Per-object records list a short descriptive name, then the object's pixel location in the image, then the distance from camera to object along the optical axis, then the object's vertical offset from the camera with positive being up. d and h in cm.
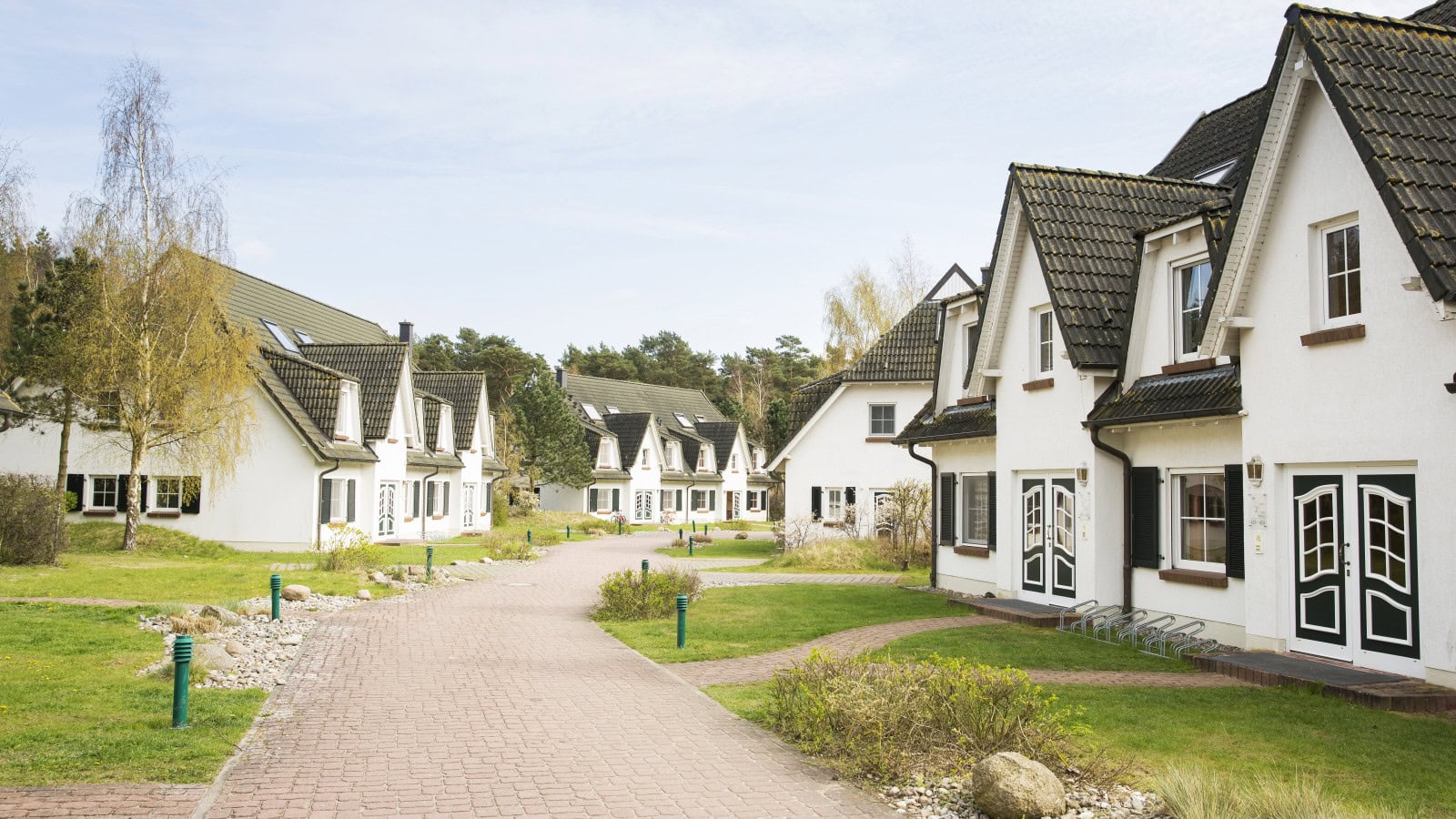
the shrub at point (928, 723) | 792 -187
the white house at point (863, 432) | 3275 +153
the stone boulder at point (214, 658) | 1182 -205
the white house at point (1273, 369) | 1038 +139
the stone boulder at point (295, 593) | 1897 -209
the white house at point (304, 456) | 3034 +58
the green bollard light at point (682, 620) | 1410 -187
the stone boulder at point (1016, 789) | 670 -196
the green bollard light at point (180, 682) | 905 -176
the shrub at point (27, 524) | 2169 -105
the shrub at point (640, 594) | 1780 -196
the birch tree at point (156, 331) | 2634 +361
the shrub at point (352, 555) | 2486 -189
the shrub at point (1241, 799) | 618 -189
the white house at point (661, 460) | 5894 +122
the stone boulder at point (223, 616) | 1542 -205
